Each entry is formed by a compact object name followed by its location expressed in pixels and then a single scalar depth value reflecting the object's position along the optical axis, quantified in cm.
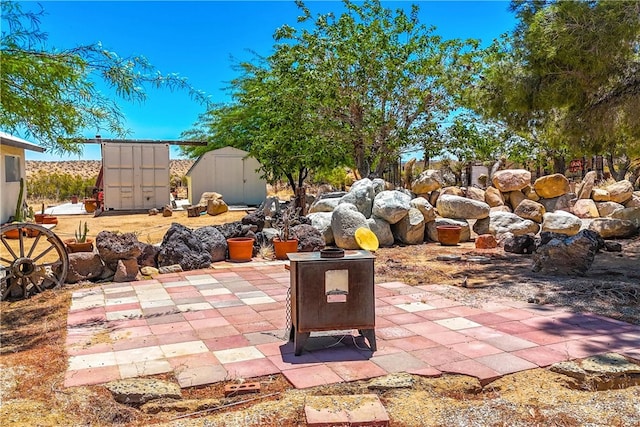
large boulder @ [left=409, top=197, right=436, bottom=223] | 1101
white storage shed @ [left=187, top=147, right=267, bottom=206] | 1994
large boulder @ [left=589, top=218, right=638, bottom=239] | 1072
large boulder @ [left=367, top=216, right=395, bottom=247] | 1035
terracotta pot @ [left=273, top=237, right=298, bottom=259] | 884
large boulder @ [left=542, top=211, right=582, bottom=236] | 1088
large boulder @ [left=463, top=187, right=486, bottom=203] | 1347
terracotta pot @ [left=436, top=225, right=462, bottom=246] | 1049
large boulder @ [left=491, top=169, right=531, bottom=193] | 1293
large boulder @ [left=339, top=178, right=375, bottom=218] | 1077
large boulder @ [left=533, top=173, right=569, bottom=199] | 1291
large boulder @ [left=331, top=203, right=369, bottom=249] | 975
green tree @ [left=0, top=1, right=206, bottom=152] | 355
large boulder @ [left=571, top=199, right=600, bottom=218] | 1285
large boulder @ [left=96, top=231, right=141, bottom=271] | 698
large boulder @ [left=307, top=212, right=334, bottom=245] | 1018
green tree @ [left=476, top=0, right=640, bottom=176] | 612
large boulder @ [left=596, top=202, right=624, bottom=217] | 1274
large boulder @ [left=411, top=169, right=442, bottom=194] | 1239
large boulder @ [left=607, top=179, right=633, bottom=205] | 1295
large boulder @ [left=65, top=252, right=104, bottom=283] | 682
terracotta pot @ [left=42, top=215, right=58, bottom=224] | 1412
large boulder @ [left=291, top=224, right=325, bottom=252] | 922
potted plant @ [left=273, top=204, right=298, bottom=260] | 885
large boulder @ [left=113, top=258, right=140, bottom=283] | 700
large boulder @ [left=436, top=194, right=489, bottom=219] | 1126
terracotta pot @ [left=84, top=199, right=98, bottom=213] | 1888
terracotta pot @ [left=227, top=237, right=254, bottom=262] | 870
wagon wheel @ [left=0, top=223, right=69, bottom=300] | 596
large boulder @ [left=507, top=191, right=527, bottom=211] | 1304
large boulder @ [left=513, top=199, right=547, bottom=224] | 1212
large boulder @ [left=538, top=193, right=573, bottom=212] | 1301
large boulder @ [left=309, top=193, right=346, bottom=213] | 1135
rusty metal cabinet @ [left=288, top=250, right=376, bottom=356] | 388
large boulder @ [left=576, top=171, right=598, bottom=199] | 1352
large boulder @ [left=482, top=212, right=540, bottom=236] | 1133
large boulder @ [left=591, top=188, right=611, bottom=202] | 1315
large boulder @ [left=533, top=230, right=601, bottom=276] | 699
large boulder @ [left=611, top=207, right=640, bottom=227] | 1137
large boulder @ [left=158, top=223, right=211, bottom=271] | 790
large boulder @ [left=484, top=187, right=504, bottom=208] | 1299
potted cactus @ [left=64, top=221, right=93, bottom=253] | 783
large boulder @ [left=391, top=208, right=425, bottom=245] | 1062
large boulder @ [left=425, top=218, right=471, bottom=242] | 1093
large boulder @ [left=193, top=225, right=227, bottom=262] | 853
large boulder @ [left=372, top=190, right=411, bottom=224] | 1041
